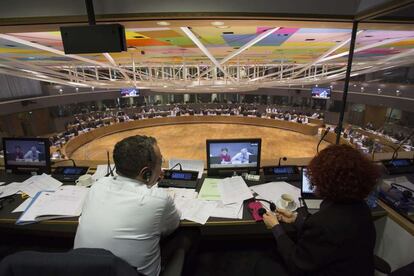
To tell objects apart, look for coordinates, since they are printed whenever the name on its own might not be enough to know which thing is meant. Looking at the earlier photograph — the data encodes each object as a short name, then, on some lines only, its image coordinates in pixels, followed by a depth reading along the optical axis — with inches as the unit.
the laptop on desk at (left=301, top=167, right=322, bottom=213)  75.4
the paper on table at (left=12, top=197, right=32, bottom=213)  75.4
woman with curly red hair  44.2
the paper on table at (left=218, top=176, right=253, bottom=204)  79.2
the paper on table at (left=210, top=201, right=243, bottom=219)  70.4
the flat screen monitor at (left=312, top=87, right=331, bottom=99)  536.1
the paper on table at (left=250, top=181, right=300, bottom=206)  80.3
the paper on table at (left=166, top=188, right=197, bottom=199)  80.5
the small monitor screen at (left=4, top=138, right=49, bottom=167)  98.8
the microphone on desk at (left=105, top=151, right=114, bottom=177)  94.3
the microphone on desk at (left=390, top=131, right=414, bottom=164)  108.3
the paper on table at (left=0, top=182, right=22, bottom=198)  85.1
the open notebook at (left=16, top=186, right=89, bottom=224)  71.0
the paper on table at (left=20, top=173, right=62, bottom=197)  87.0
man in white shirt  47.2
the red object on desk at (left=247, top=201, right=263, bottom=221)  68.9
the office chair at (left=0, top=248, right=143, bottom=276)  35.3
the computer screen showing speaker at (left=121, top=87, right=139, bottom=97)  635.5
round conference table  452.4
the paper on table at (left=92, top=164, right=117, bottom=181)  94.8
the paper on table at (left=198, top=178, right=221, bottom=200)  80.5
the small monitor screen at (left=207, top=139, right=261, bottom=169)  94.8
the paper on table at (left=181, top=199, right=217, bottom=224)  69.0
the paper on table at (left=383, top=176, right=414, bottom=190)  84.4
